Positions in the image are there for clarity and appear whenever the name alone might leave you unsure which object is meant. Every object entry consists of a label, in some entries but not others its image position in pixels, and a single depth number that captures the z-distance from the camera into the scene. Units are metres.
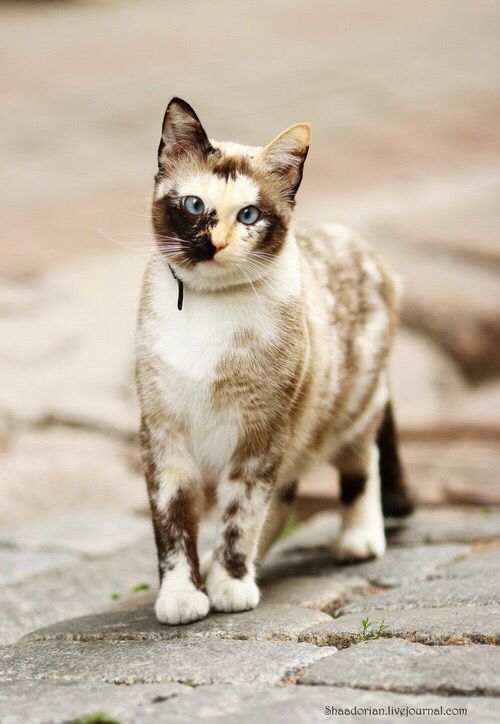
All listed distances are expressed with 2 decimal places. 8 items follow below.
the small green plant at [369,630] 4.62
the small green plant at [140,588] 6.62
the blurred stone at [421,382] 12.27
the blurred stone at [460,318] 12.98
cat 5.20
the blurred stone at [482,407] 12.15
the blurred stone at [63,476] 9.59
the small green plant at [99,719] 3.42
